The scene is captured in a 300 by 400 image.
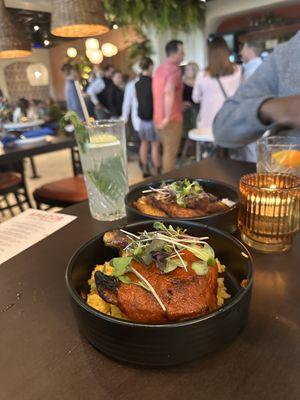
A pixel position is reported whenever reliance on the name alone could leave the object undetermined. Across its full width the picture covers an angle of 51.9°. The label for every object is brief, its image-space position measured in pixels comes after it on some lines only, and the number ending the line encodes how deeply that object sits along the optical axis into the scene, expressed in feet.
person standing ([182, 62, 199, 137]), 12.46
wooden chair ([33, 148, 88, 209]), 5.31
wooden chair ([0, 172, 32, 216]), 7.08
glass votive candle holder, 1.86
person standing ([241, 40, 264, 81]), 9.39
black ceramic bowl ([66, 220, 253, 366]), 1.12
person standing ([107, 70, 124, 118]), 13.82
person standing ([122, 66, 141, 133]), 12.85
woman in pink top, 8.95
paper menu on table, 2.29
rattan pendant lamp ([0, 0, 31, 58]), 3.59
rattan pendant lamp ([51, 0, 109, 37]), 3.81
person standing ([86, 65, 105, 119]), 10.90
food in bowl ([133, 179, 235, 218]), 2.18
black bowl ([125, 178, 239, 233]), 1.93
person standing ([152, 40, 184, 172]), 10.46
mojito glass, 2.60
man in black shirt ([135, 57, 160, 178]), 11.60
